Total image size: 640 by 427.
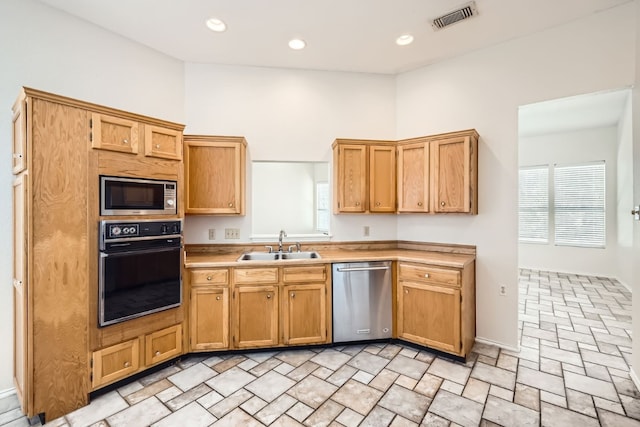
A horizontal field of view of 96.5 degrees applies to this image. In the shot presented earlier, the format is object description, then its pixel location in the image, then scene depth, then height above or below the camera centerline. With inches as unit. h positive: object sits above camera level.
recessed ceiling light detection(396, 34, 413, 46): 114.1 +70.3
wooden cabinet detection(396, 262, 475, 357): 105.1 -36.6
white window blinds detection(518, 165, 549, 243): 250.4 +7.5
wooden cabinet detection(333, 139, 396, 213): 131.3 +17.1
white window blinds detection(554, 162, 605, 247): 227.1 +6.2
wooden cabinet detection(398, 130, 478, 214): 115.7 +16.7
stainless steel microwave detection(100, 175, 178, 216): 86.6 +5.1
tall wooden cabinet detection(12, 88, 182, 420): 74.5 -8.5
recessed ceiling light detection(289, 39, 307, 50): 117.0 +70.1
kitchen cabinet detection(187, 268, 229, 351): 107.6 -36.8
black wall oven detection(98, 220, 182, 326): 85.2 -18.1
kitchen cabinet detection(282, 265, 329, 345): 112.3 -36.7
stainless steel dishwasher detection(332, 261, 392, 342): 115.6 -36.2
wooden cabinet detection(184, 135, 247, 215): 120.0 +15.8
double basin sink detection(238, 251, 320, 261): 128.6 -19.5
